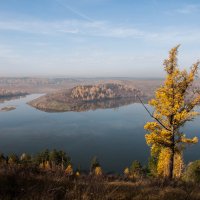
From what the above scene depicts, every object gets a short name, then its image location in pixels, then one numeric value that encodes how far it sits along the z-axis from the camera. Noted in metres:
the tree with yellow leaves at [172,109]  20.05
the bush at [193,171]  42.29
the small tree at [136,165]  57.89
